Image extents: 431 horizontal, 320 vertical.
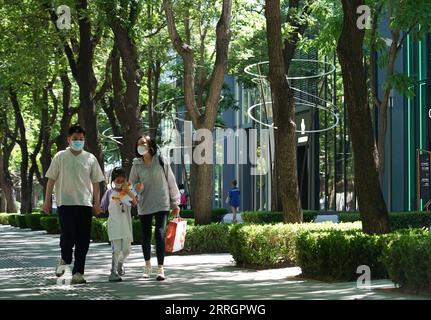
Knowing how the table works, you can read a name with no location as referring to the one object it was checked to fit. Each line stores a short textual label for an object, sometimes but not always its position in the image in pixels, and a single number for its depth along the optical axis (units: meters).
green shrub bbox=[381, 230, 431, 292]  11.04
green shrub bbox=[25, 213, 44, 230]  43.78
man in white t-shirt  13.33
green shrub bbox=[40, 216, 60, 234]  37.28
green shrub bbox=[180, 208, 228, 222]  35.84
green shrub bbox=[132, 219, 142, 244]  24.34
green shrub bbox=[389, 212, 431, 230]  25.11
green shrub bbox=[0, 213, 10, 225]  58.21
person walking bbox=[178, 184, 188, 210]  51.91
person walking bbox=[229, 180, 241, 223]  44.56
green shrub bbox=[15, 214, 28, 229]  47.17
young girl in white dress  14.31
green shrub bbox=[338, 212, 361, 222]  27.36
